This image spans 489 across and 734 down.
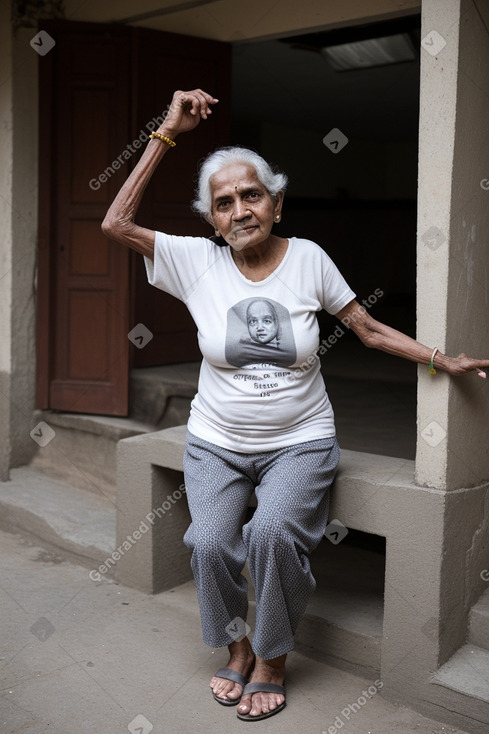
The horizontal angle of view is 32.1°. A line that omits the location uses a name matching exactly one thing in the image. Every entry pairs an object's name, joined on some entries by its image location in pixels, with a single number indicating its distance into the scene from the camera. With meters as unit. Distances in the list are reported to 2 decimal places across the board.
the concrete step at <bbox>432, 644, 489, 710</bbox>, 2.79
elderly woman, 2.86
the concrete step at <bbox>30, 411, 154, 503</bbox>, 5.06
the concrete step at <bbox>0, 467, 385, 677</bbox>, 3.19
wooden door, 5.16
